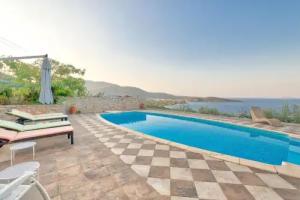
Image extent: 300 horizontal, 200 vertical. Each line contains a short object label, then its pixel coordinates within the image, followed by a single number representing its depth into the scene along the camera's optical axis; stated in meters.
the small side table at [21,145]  2.47
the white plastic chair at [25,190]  0.78
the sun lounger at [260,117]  6.41
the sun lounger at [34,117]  4.54
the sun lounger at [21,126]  3.33
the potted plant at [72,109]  9.72
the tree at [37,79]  8.07
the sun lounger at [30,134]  2.82
